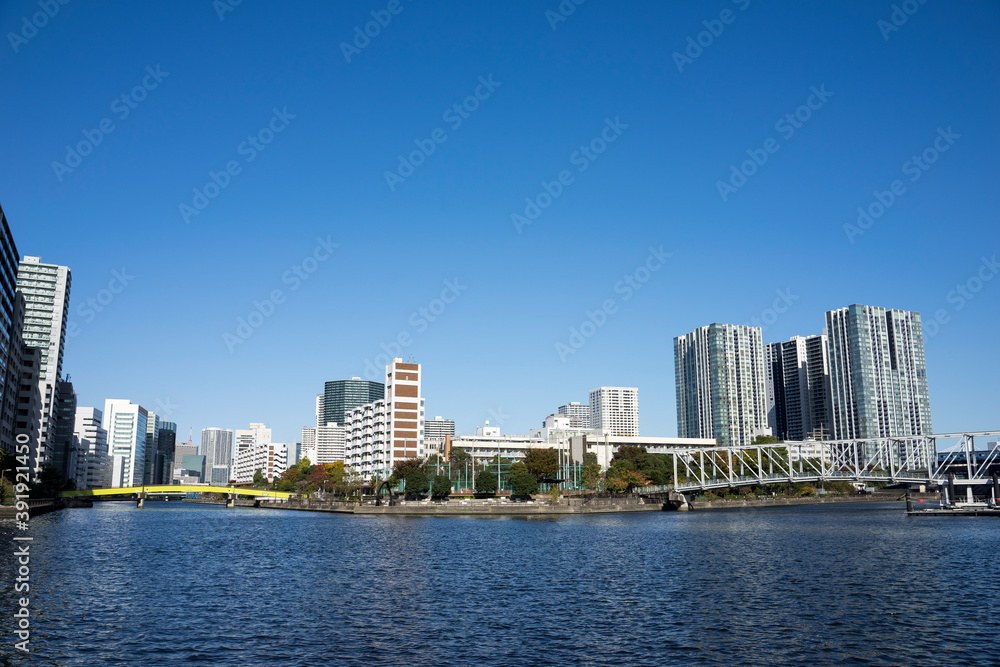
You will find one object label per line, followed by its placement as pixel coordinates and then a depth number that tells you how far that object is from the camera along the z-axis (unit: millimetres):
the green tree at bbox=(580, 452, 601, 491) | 172662
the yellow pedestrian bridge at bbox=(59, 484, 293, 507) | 194375
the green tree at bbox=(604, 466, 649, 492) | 171588
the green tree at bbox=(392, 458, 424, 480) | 162000
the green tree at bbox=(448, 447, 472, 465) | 195625
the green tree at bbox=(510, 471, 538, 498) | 152000
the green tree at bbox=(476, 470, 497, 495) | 158125
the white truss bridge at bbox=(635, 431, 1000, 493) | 132625
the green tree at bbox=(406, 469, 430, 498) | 152875
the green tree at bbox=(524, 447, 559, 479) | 163625
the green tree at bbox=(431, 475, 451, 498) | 155000
